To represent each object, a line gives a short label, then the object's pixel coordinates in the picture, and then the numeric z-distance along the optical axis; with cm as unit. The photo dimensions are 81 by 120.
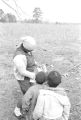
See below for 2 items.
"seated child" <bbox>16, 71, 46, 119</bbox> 275
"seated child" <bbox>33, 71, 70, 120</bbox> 254
